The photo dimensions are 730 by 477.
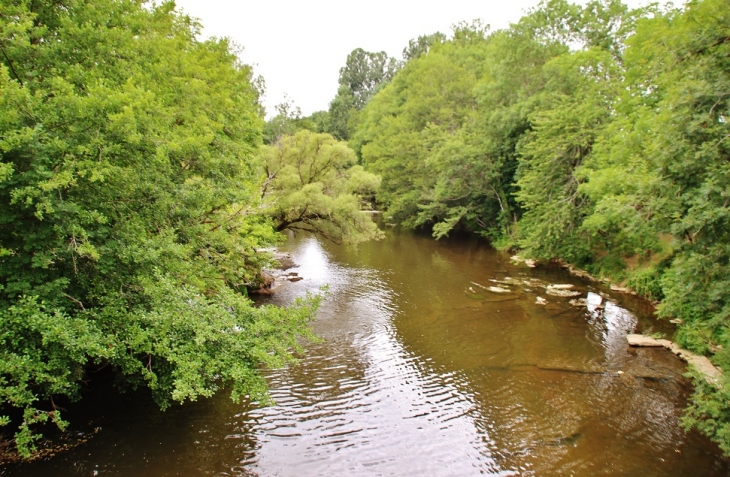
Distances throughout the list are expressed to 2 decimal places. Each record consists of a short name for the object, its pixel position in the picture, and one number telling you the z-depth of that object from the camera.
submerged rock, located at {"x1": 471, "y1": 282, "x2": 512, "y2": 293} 19.58
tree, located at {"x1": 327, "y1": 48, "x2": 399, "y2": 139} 97.50
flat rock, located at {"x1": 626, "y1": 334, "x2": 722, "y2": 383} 11.09
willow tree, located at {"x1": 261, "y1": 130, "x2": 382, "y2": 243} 20.06
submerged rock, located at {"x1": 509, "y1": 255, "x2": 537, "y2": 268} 24.98
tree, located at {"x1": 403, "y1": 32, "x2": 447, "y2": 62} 77.75
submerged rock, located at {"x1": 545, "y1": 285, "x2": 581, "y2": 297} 18.83
